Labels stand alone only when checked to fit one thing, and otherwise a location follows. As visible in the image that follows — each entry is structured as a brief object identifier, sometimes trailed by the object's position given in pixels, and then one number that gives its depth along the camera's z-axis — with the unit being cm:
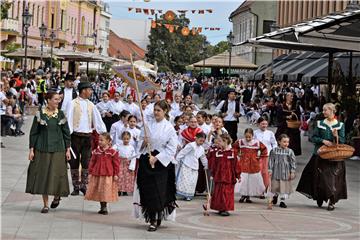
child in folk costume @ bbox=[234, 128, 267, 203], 1398
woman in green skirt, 1170
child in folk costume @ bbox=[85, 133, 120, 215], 1186
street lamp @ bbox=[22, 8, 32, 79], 3782
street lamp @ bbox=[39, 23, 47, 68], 4540
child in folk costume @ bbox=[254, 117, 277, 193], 1463
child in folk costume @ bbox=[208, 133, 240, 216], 1229
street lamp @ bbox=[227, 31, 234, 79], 4976
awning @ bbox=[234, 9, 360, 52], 1680
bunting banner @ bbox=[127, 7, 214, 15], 4410
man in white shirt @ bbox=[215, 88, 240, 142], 2005
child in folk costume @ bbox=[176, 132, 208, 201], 1355
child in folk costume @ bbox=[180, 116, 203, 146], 1425
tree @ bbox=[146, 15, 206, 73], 12231
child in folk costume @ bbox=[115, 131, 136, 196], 1394
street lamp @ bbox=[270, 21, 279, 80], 3342
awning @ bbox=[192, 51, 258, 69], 4853
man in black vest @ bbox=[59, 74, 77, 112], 1632
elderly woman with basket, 1948
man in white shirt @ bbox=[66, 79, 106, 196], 1343
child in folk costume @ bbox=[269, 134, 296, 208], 1341
